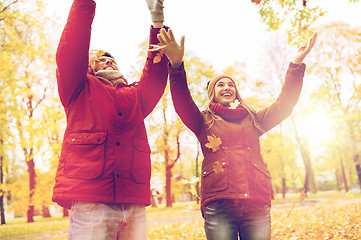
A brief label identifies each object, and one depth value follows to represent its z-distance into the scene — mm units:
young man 1795
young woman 2232
